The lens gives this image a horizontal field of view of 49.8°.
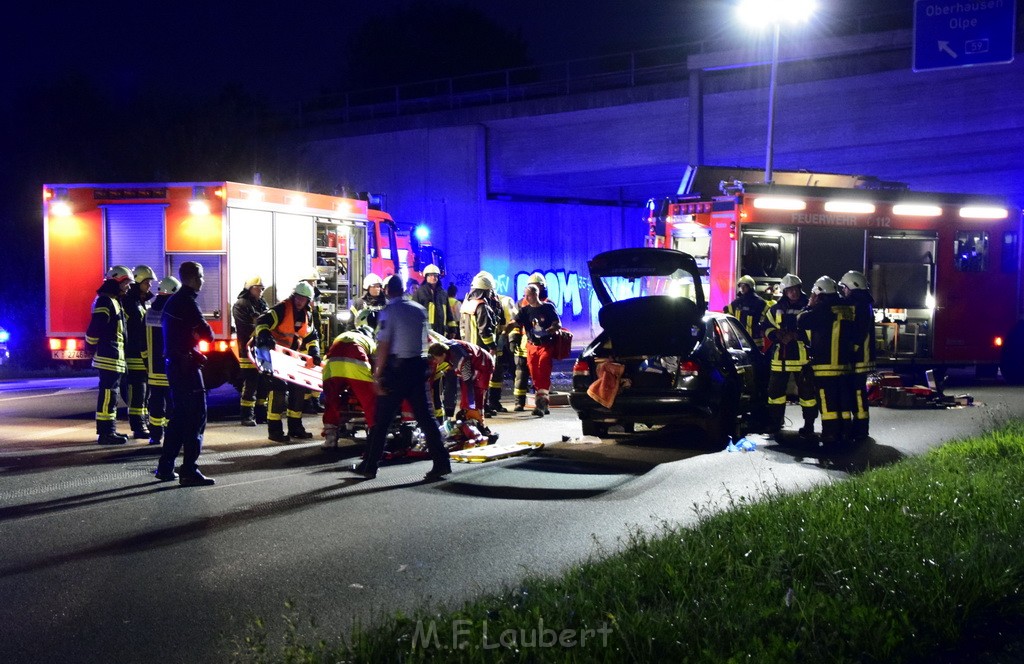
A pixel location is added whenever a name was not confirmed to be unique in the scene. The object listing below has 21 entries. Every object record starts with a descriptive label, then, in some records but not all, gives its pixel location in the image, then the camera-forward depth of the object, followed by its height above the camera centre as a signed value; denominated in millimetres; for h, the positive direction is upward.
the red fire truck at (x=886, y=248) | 16422 +643
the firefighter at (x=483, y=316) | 14680 -388
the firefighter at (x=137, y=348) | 11719 -666
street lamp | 23109 +5891
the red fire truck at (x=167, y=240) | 14398 +606
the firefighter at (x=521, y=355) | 14289 -898
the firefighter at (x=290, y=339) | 11664 -577
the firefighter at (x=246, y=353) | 13117 -814
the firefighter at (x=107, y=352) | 11289 -690
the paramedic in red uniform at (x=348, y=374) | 10430 -836
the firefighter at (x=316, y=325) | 13602 -510
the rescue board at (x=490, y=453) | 10328 -1586
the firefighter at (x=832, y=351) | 11812 -671
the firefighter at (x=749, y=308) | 14406 -263
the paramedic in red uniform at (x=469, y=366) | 11258 -834
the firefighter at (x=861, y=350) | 11875 -672
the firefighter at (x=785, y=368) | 12422 -904
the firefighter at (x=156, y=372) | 11273 -890
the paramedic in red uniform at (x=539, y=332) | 14086 -578
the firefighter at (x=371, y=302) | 11219 -174
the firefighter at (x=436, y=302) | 14938 -211
